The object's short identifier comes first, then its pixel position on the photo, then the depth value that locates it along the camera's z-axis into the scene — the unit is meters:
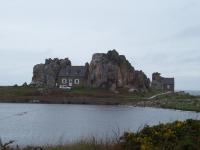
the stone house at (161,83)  157.00
